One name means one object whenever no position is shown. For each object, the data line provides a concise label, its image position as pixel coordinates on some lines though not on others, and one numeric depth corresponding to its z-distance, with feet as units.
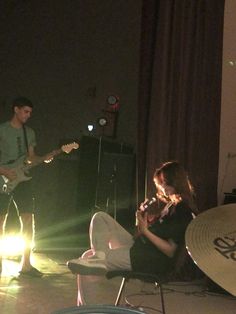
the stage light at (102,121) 20.00
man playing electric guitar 15.37
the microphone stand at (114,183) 19.18
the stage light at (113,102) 20.59
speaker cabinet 19.36
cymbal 4.75
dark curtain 15.40
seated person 10.22
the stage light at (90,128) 21.66
